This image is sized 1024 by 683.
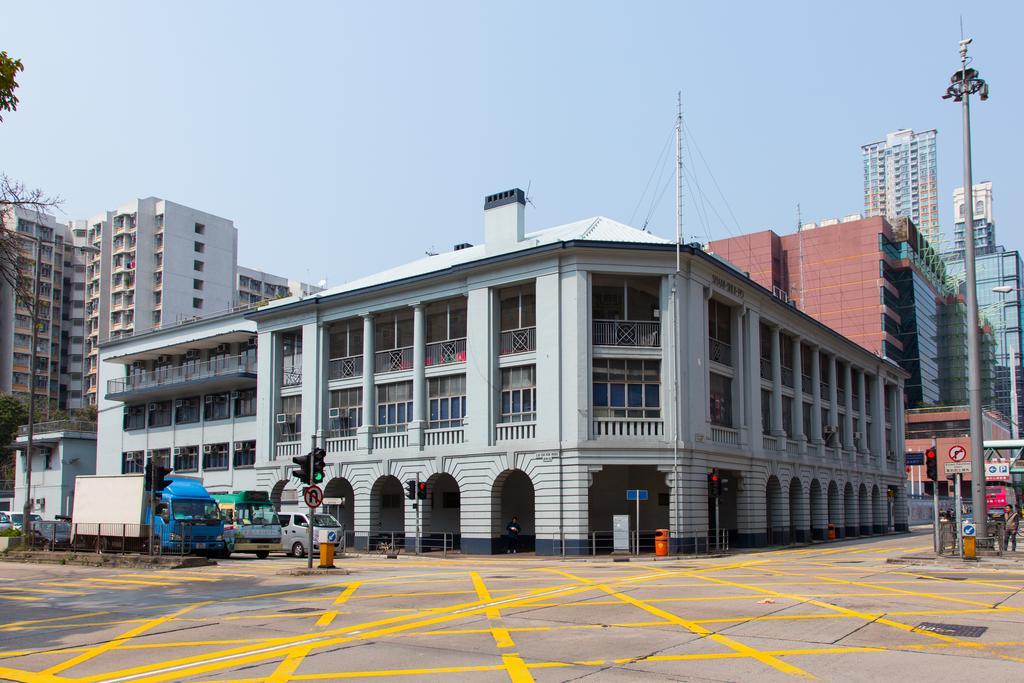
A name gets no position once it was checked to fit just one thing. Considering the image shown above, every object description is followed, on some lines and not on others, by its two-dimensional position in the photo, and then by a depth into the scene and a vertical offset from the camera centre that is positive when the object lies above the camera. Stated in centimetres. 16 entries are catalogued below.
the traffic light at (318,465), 2674 -32
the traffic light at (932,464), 2917 -32
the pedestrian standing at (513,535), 3888 -330
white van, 3741 -298
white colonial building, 3725 +262
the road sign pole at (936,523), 2965 -215
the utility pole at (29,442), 3459 +44
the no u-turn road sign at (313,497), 2652 -119
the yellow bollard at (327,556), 2714 -289
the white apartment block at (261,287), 12144 +2149
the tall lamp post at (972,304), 2712 +430
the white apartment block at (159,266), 10112 +2008
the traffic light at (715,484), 3631 -115
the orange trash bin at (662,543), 3553 -332
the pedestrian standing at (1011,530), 3246 -271
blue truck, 3175 -213
